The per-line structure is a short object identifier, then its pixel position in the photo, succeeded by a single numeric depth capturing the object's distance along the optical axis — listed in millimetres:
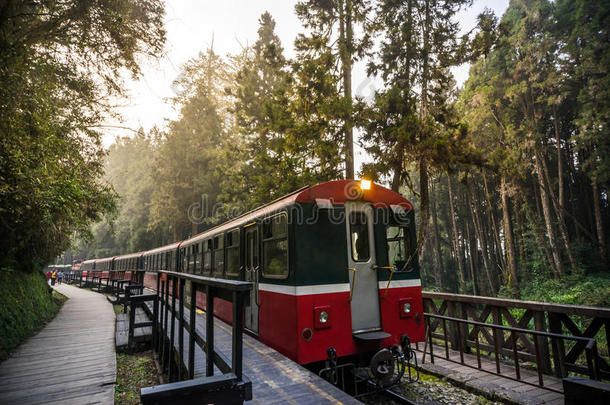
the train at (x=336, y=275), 4684
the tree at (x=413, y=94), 11133
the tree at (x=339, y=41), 12812
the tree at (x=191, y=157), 26969
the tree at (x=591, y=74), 16531
